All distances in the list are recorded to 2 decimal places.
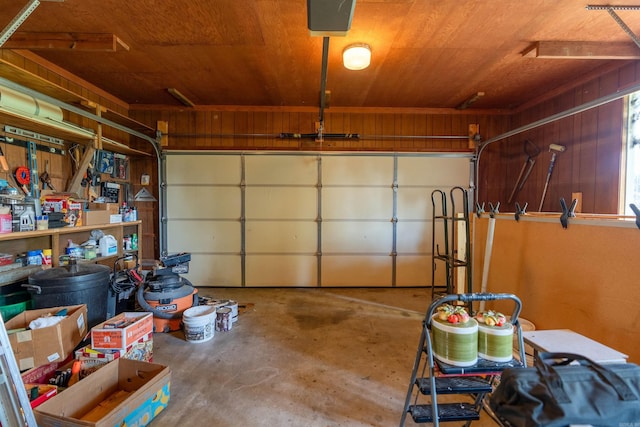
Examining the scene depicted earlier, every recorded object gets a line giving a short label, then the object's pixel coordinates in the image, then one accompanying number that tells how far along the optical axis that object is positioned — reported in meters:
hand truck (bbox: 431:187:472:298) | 2.89
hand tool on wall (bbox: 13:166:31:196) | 2.52
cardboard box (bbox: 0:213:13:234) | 2.19
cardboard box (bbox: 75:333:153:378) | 1.86
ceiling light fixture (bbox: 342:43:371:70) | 2.53
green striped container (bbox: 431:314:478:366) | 1.23
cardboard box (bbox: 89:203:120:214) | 3.32
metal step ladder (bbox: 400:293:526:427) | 1.23
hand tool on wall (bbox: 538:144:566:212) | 3.33
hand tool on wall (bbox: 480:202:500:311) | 2.63
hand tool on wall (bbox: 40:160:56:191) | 2.84
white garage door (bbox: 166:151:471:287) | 4.28
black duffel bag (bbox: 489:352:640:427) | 0.84
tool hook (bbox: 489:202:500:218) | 2.70
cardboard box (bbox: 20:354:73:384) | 1.76
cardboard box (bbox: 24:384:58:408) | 1.48
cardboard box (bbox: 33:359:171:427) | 1.36
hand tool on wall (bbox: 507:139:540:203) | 3.86
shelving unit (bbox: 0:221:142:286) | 2.37
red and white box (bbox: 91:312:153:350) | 1.91
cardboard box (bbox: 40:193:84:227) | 2.70
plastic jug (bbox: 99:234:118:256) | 3.24
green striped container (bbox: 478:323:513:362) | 1.26
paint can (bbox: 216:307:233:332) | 2.84
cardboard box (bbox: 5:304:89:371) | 1.79
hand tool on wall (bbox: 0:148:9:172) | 2.39
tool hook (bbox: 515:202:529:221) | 2.42
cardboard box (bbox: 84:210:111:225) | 2.96
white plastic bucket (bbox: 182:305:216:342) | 2.58
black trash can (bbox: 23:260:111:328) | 2.23
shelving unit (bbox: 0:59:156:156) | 2.31
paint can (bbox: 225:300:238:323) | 2.96
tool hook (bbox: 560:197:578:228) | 1.94
